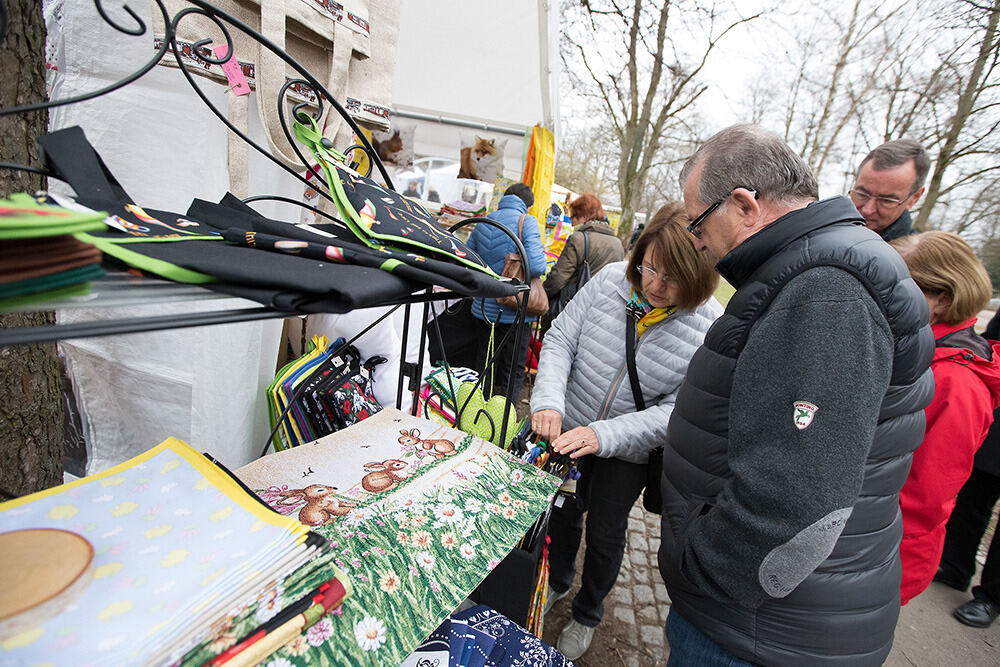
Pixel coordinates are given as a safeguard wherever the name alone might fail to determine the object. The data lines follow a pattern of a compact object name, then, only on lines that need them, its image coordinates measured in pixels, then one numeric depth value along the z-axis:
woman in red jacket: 1.74
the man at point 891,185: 2.30
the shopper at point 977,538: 2.69
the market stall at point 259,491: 0.47
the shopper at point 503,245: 3.48
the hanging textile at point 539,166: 5.02
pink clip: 0.96
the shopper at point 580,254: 4.49
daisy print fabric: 0.64
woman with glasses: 1.71
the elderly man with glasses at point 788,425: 0.94
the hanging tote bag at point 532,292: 3.19
